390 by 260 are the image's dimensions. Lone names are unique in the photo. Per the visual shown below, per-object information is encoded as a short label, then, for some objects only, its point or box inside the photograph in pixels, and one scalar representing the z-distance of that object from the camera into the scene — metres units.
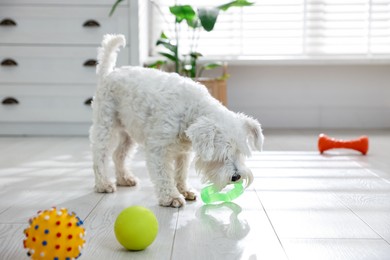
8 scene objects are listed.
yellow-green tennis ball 1.64
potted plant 4.13
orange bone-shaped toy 3.74
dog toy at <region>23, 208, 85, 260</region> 1.40
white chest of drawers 4.47
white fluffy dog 2.01
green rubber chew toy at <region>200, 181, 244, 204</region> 2.35
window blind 5.20
